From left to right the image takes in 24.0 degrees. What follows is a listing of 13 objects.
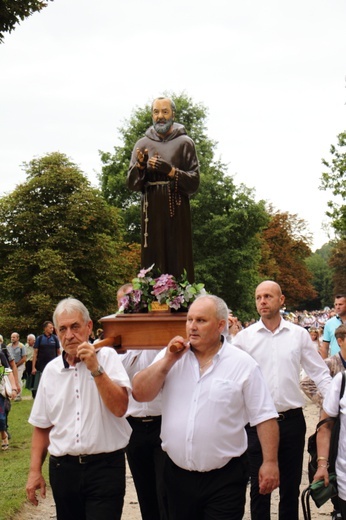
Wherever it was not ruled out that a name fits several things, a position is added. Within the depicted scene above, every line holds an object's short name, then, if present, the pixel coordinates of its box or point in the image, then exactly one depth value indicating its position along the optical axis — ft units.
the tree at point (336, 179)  114.62
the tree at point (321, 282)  430.20
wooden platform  22.45
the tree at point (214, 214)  149.38
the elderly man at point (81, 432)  16.74
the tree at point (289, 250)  270.05
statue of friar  25.17
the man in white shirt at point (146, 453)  21.59
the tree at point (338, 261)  283.79
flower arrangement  23.57
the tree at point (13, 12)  62.03
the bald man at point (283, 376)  22.67
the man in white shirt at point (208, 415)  16.14
